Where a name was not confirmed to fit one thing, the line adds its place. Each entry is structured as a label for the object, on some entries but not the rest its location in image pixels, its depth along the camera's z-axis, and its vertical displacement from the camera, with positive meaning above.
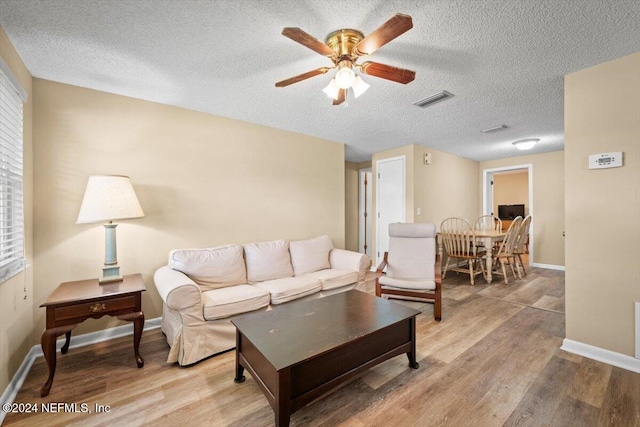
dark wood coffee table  1.36 -0.75
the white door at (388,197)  4.55 +0.26
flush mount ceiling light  4.08 +1.07
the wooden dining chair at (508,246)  4.11 -0.58
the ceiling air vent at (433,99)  2.51 +1.12
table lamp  1.99 +0.05
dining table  4.03 -0.46
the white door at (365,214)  5.68 -0.06
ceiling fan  1.41 +0.93
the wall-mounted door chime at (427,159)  4.56 +0.92
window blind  1.63 +0.22
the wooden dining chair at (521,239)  4.36 -0.48
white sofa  1.99 -0.71
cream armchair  2.82 -0.69
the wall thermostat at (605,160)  1.94 +0.38
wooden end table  1.67 -0.64
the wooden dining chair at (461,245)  4.09 -0.56
